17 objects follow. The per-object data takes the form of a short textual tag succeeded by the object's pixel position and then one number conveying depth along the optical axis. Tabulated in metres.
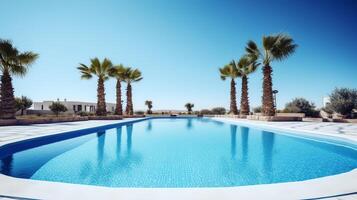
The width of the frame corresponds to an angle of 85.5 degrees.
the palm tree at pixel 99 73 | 19.73
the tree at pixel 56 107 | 26.34
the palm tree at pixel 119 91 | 23.99
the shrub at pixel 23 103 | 30.11
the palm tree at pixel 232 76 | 25.59
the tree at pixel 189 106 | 40.36
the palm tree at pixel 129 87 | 26.84
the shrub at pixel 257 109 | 31.52
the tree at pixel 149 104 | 40.38
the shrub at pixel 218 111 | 36.85
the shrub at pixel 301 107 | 24.42
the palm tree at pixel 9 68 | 12.77
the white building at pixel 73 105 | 44.32
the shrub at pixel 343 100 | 19.61
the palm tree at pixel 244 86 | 23.57
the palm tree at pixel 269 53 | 16.06
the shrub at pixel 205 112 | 38.04
